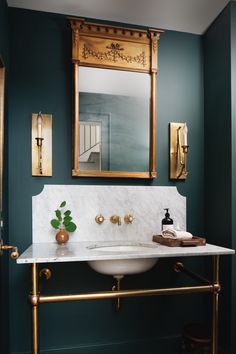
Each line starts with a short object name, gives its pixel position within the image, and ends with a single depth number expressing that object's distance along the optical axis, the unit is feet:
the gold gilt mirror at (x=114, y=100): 6.73
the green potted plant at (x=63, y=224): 6.08
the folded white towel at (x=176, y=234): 6.05
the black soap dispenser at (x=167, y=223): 6.56
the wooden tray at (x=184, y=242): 5.85
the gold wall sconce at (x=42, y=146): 6.57
